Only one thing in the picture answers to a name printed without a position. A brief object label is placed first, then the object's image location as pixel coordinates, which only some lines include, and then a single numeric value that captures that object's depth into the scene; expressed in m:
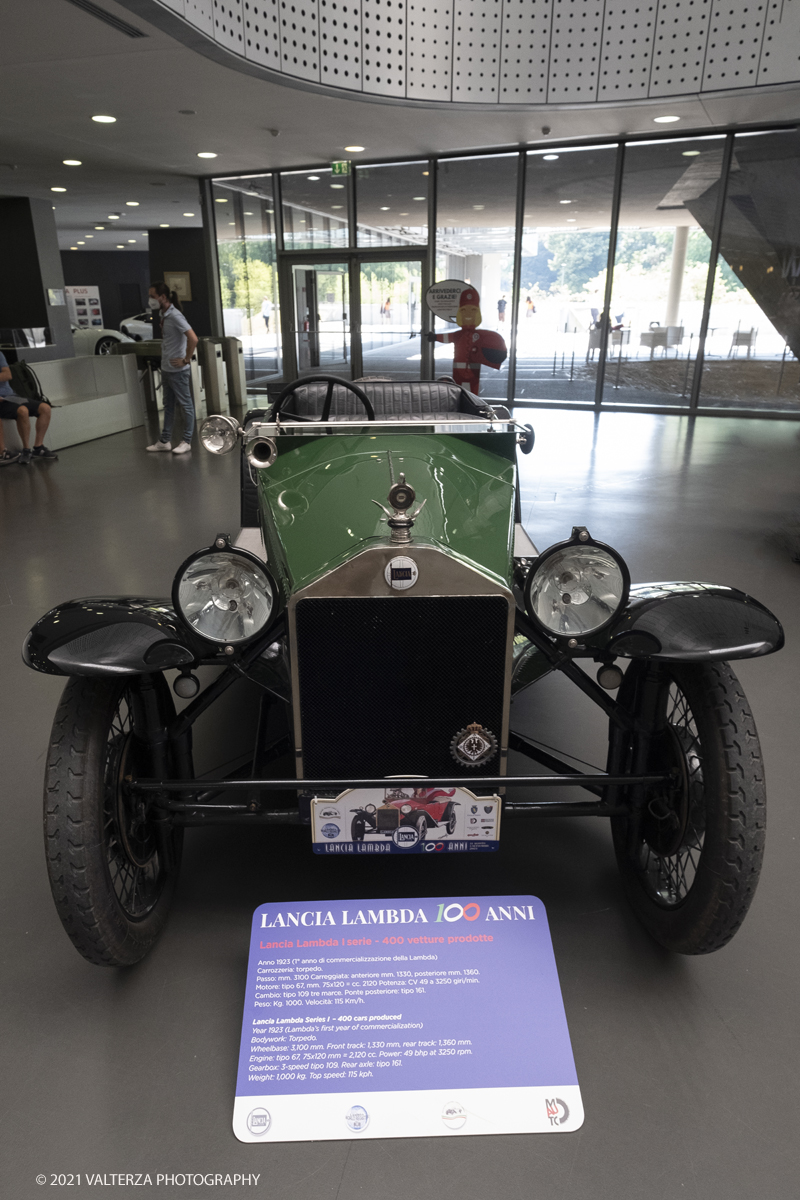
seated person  7.36
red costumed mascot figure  7.52
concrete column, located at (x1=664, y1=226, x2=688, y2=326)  9.50
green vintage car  1.53
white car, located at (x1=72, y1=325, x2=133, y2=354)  14.73
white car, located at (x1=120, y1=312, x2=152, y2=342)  18.98
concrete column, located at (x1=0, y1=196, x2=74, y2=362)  10.31
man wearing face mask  7.27
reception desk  8.34
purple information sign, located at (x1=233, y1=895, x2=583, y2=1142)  1.35
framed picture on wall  14.13
